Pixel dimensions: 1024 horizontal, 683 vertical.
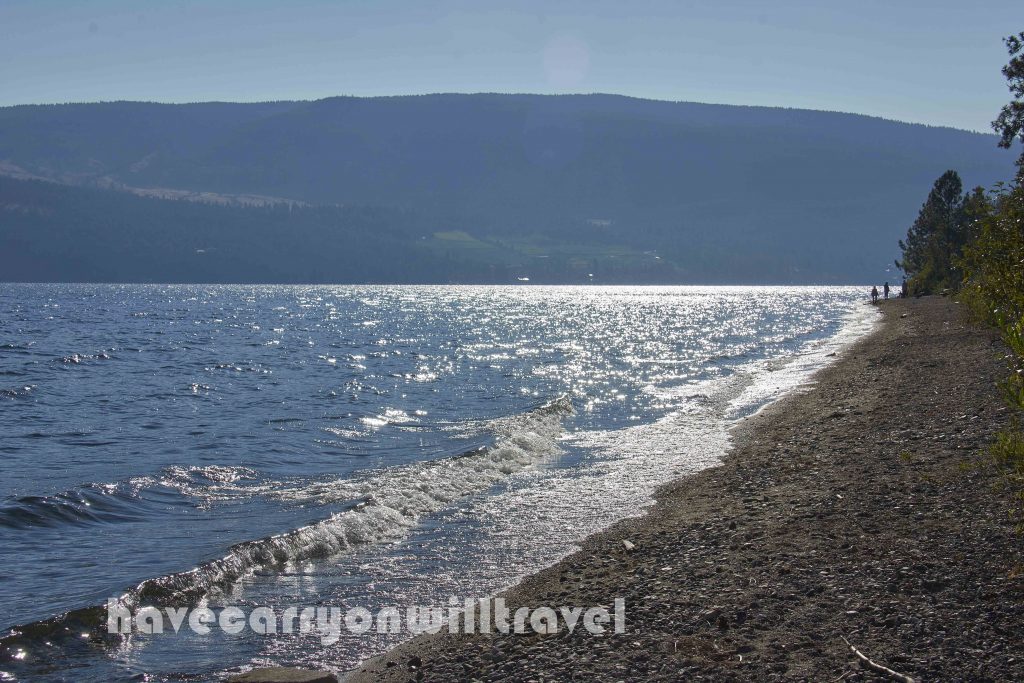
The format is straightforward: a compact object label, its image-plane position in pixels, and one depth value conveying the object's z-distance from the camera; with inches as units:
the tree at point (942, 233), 3319.4
